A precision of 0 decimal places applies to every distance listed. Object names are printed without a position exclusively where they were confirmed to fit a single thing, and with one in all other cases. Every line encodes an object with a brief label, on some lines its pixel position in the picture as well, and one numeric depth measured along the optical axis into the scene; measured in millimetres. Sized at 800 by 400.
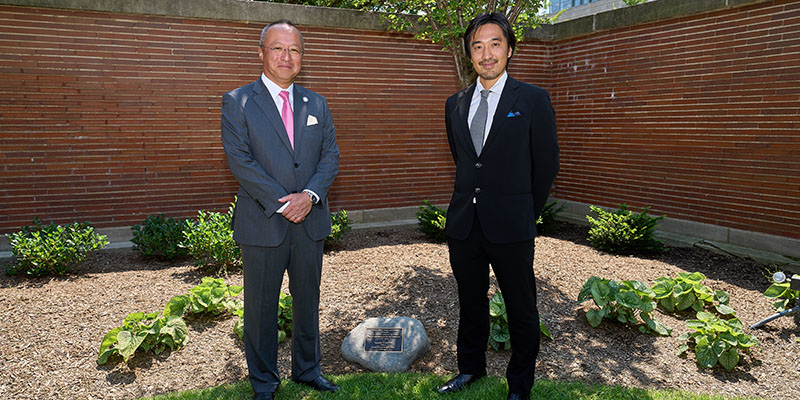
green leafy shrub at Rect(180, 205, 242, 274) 6035
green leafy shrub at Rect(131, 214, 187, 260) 6547
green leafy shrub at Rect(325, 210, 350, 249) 7180
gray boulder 4043
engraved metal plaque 4133
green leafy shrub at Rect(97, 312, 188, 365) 3998
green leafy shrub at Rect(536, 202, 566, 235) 8383
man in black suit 3117
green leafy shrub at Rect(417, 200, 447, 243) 7551
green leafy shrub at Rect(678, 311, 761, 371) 4012
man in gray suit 3229
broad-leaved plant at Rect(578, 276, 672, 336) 4516
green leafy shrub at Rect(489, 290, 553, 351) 4273
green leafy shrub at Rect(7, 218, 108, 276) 5840
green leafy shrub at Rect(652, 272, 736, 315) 4941
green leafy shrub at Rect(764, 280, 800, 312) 4805
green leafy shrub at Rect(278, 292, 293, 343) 4527
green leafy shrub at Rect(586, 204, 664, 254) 7043
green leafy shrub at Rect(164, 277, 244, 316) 4574
